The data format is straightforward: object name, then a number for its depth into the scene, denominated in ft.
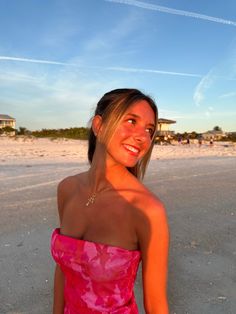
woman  3.35
